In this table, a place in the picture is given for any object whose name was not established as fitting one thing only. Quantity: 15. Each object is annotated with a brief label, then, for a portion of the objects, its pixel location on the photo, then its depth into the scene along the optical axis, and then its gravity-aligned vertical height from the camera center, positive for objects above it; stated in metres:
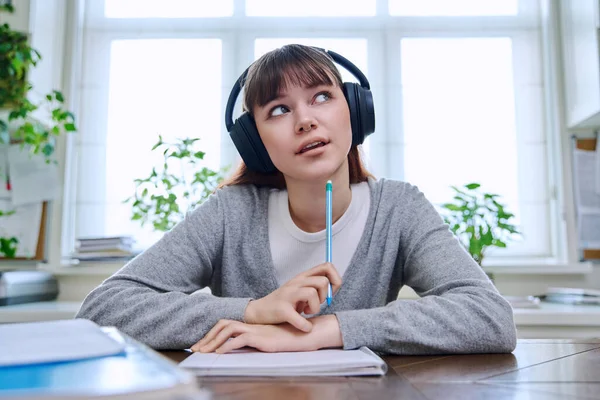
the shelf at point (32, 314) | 1.68 -0.24
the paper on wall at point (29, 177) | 2.25 +0.28
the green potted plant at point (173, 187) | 2.13 +0.23
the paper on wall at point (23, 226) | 2.28 +0.06
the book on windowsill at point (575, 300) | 1.83 -0.21
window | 2.40 +0.73
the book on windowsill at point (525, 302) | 1.75 -0.21
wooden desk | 0.51 -0.15
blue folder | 0.32 -0.09
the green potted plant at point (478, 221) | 1.94 +0.08
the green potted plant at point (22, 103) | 1.97 +0.54
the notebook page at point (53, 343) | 0.43 -0.09
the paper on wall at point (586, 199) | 2.25 +0.18
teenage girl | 0.80 -0.04
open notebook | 0.60 -0.15
